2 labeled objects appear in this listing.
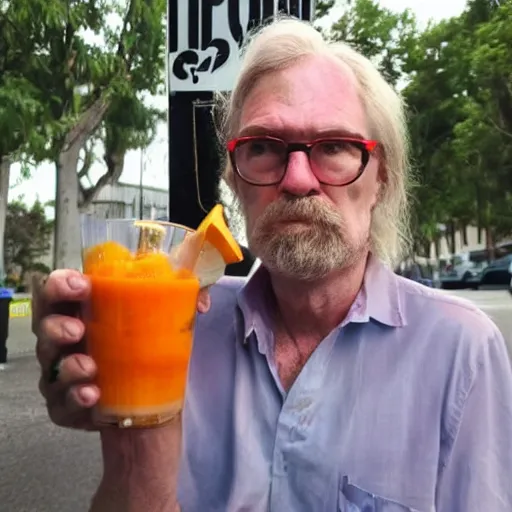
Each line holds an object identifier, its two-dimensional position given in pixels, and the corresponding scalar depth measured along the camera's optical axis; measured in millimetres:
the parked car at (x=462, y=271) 15056
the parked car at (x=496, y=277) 11984
